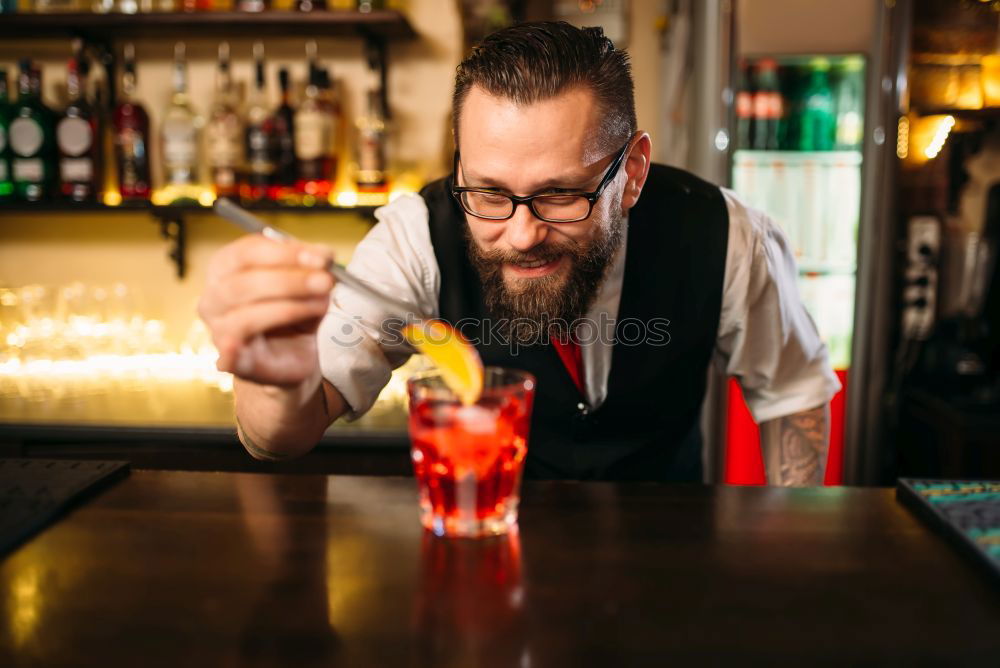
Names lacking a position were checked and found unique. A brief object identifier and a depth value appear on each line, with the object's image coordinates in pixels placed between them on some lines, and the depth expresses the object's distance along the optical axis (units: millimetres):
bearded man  1065
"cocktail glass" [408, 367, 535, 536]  746
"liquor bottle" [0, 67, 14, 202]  2414
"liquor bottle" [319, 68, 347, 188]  2381
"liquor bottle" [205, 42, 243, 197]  2410
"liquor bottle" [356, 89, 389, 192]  2436
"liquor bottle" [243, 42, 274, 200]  2387
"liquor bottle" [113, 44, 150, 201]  2459
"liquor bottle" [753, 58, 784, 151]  2562
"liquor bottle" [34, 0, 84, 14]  2419
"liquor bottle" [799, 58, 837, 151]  2588
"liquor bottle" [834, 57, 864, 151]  2533
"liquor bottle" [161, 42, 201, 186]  2432
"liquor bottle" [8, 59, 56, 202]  2398
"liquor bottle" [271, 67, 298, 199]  2418
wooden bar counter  549
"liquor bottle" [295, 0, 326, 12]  2305
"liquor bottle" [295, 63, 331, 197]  2373
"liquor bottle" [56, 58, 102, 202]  2414
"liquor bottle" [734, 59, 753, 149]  2529
